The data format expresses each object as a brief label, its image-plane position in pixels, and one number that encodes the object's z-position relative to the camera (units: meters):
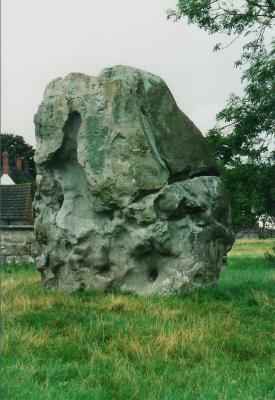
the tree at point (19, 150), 66.00
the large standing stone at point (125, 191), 9.79
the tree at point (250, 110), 18.41
